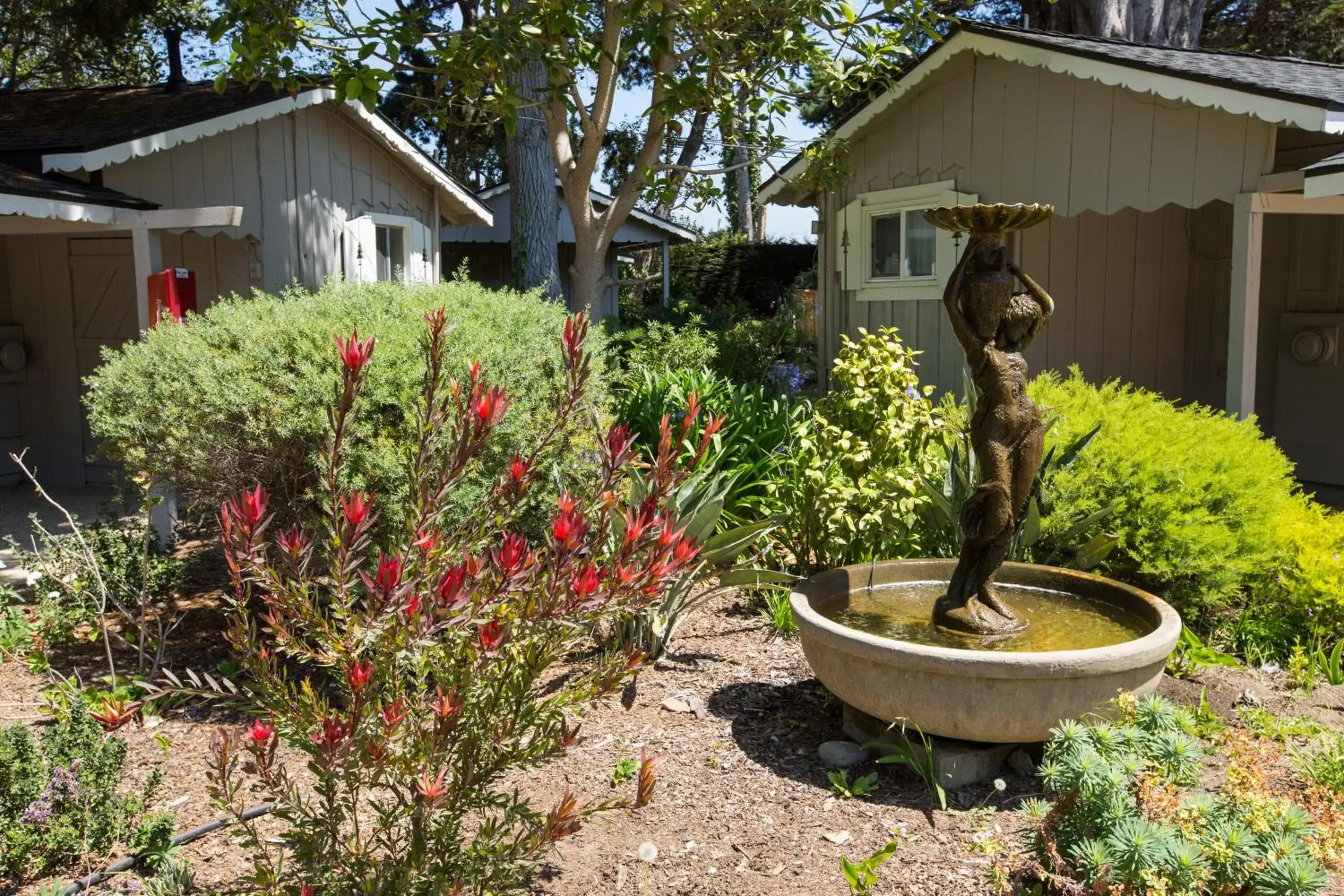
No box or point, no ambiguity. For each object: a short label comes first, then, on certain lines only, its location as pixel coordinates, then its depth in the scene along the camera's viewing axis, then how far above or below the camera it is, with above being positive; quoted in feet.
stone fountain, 11.32 -3.60
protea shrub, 7.41 -2.43
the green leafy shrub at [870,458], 16.81 -2.23
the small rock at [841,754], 12.69 -5.12
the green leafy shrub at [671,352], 30.01 -0.92
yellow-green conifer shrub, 15.92 -3.06
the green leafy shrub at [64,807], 10.41 -4.77
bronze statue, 12.25 -0.49
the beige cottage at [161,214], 25.14 +2.75
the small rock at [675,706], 14.48 -5.17
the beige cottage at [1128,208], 20.62 +2.37
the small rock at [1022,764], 12.46 -5.16
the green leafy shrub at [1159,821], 8.16 -4.01
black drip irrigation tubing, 10.12 -5.20
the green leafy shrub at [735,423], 20.81 -2.18
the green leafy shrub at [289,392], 14.35 -0.98
